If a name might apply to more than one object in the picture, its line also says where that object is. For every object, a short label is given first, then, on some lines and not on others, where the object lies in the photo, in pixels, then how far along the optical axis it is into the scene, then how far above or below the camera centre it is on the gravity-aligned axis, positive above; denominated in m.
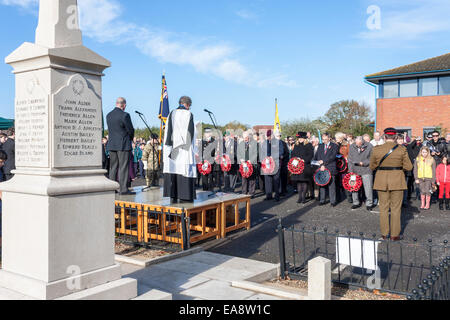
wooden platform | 7.07 -1.12
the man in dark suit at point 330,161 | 11.62 -0.11
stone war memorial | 3.64 -0.21
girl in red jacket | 11.09 -0.67
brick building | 31.05 +4.80
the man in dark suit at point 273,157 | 12.85 +0.01
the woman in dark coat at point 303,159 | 12.15 -0.06
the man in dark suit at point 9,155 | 10.38 +0.09
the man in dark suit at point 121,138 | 8.31 +0.41
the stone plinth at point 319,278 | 4.28 -1.29
